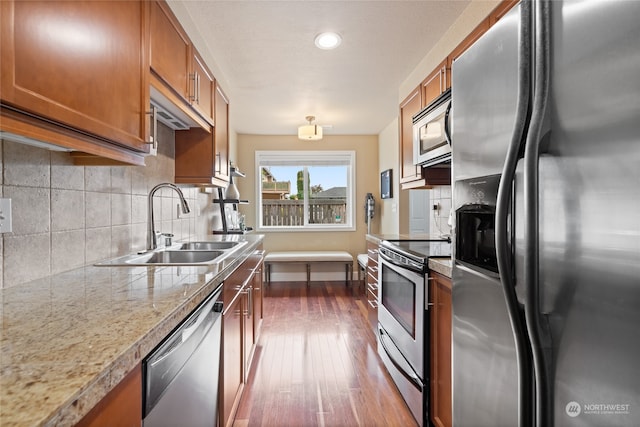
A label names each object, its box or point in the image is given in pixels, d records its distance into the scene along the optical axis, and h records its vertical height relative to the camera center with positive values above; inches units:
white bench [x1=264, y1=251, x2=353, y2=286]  186.1 -25.2
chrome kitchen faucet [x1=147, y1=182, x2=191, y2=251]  76.7 -1.6
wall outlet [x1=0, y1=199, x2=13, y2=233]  39.4 +0.1
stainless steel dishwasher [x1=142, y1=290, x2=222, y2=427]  29.3 -17.8
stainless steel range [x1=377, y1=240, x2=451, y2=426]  64.1 -23.8
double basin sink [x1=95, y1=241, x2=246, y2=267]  59.8 -8.8
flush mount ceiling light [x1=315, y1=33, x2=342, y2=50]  90.0 +50.9
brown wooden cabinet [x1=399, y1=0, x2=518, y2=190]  67.0 +34.6
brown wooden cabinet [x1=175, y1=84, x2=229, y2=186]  96.7 +18.4
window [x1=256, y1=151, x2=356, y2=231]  207.5 +15.7
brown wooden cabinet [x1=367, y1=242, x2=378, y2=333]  104.2 -23.9
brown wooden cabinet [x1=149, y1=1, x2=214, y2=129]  57.6 +32.1
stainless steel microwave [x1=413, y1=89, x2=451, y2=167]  70.5 +20.1
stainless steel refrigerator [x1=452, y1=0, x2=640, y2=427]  21.9 -0.1
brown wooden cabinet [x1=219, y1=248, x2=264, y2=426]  57.1 -26.1
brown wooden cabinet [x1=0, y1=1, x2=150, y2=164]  29.1 +16.1
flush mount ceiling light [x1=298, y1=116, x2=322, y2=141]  153.6 +40.6
